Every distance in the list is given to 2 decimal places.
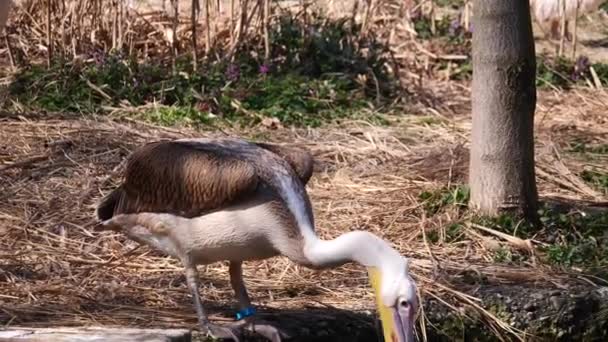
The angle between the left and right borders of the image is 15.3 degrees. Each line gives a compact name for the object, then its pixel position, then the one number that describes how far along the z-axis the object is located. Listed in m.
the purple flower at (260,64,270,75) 17.31
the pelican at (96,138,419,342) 8.50
